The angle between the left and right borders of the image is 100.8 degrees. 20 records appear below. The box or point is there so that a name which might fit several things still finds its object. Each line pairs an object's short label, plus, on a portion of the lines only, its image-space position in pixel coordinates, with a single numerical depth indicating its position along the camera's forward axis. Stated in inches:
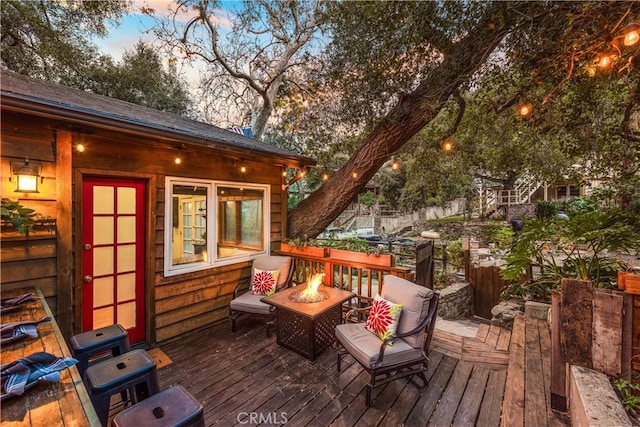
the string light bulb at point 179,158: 130.5
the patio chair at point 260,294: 136.9
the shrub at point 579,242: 92.4
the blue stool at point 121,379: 60.3
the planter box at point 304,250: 156.6
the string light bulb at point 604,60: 92.3
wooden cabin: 96.0
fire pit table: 114.6
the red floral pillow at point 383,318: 97.6
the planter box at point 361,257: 134.4
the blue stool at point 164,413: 50.7
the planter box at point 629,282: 64.1
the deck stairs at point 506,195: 635.5
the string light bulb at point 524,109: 132.9
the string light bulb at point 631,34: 78.7
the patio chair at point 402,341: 91.7
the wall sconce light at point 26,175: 92.7
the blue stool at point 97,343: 75.8
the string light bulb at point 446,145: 184.2
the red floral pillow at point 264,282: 147.2
